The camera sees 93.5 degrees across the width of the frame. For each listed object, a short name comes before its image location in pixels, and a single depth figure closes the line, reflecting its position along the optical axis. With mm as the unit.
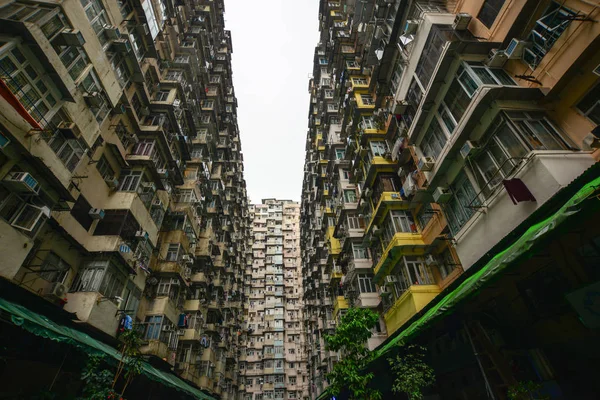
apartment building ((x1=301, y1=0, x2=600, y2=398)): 8289
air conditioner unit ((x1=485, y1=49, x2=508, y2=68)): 10422
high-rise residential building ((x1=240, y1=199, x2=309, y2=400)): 47281
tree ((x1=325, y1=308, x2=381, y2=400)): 9750
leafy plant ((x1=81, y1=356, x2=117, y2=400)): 7660
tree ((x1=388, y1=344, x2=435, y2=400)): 8434
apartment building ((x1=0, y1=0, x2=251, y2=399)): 10258
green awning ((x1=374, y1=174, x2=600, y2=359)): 4996
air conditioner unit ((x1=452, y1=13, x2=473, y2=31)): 11798
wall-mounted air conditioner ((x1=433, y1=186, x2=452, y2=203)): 12672
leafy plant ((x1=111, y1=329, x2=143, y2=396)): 9383
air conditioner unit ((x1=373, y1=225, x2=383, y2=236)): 18922
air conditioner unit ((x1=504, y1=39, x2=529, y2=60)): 9844
